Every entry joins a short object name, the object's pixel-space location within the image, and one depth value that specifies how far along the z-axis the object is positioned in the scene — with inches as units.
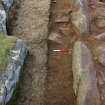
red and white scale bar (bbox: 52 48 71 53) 99.5
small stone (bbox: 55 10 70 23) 110.2
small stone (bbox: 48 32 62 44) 102.9
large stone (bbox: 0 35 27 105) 75.6
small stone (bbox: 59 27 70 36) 105.0
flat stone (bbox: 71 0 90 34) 99.6
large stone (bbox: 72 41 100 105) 79.1
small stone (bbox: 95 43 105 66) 88.7
